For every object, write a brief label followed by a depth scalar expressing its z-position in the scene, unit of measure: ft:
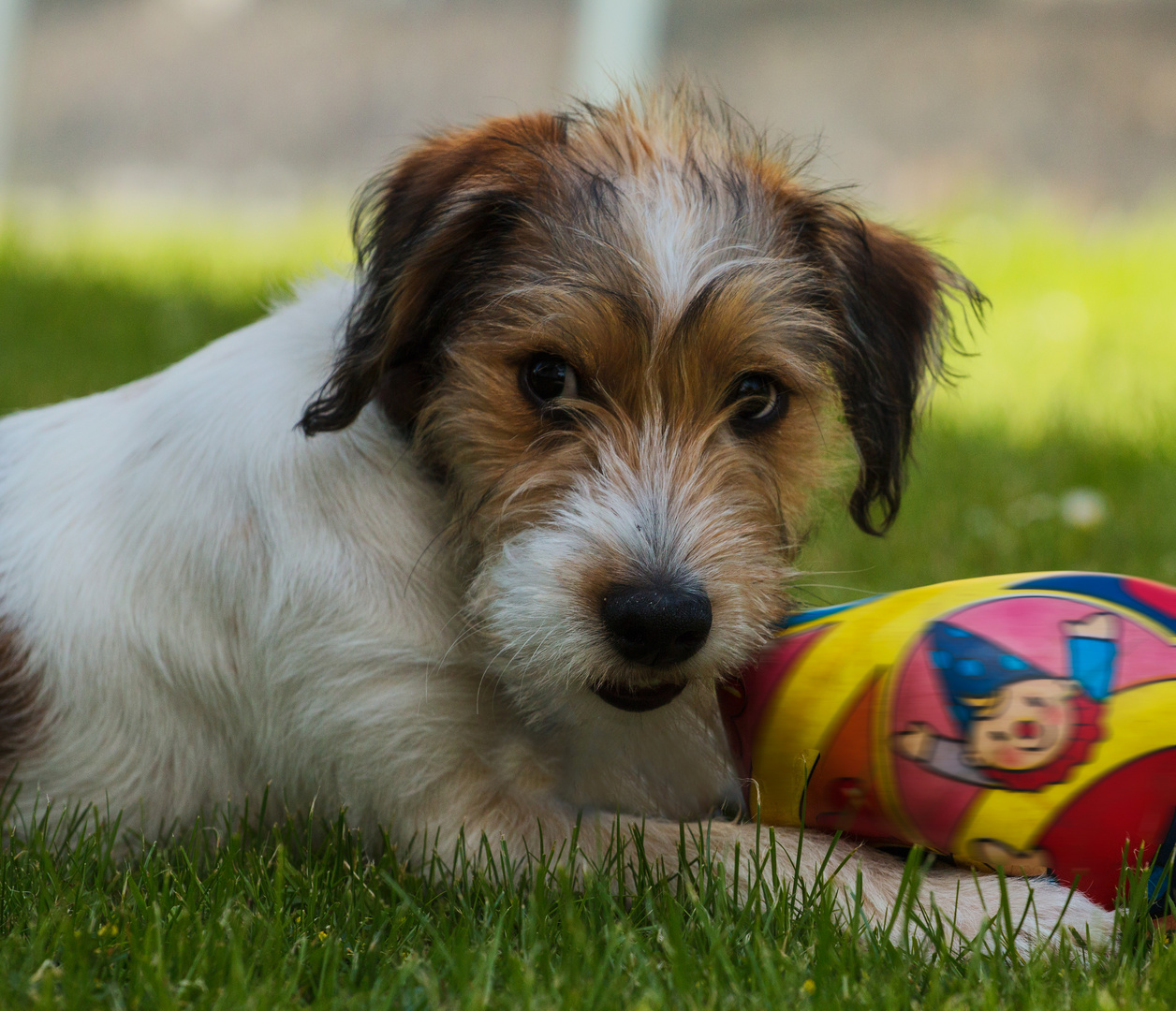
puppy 9.57
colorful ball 8.66
